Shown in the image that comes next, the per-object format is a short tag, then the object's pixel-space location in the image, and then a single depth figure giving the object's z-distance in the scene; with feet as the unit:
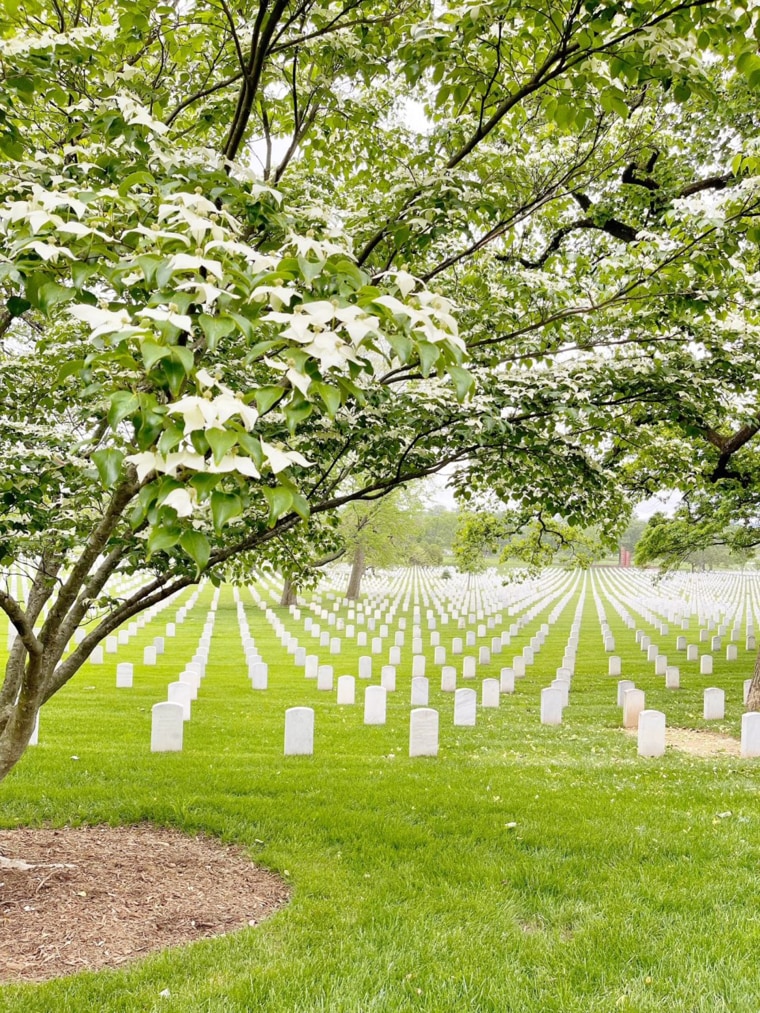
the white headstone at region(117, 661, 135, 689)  45.98
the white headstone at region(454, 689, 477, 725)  35.58
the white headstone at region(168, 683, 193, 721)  34.94
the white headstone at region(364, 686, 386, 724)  35.88
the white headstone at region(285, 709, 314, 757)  28.17
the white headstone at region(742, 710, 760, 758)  29.66
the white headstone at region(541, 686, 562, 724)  36.91
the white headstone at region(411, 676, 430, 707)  41.32
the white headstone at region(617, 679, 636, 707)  40.14
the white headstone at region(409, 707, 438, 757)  28.48
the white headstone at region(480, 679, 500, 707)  42.22
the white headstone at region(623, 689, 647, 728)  36.50
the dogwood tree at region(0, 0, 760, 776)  6.51
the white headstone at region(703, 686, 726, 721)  37.47
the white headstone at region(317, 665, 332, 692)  46.83
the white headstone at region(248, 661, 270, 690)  46.70
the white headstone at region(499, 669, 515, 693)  47.83
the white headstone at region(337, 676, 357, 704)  42.14
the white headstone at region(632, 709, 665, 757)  29.32
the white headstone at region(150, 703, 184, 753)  28.19
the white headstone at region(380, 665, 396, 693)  46.86
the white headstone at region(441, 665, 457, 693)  48.03
